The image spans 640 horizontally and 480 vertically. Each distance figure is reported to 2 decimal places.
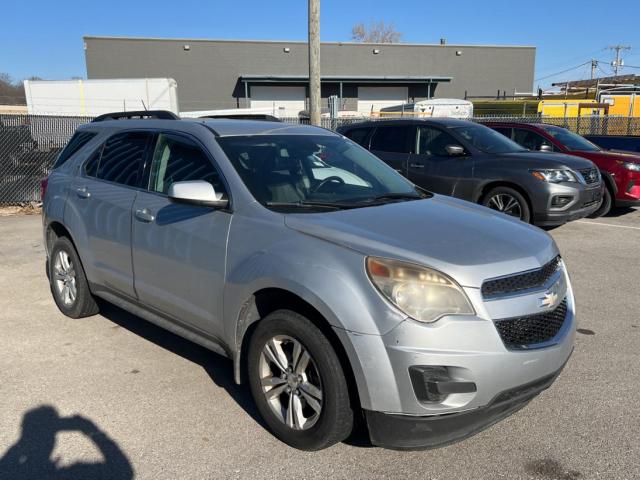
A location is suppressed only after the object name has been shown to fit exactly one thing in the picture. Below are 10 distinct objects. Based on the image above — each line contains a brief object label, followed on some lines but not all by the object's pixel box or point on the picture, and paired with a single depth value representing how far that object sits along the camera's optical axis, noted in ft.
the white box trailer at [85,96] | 83.35
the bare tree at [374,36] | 233.35
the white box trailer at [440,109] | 89.04
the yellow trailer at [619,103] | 88.89
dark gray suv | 25.91
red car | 31.78
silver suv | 8.41
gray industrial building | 126.93
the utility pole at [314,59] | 36.24
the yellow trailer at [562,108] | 85.87
